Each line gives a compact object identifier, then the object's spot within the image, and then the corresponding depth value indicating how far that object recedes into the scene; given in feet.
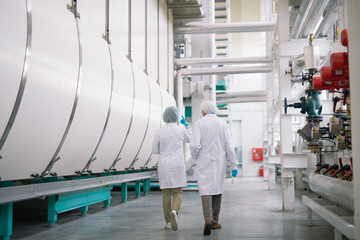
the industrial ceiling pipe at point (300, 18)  19.83
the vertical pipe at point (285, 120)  17.87
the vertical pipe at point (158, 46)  27.19
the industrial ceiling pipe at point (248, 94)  40.16
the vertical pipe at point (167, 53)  30.29
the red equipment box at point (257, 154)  55.11
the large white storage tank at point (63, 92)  9.34
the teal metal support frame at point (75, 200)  14.05
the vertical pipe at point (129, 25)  20.52
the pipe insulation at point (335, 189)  9.26
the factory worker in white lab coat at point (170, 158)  14.29
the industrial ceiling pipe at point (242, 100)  40.65
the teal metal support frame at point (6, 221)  11.17
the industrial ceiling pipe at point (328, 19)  18.59
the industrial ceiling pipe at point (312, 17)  16.70
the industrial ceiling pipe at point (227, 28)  31.17
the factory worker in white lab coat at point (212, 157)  13.43
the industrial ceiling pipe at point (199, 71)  32.73
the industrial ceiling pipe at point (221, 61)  32.55
